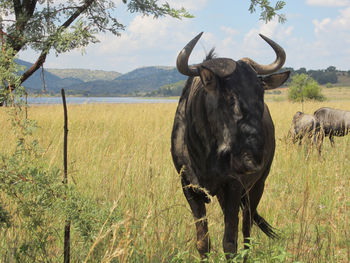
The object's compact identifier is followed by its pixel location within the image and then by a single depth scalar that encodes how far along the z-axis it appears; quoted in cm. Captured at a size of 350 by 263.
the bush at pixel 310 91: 4591
